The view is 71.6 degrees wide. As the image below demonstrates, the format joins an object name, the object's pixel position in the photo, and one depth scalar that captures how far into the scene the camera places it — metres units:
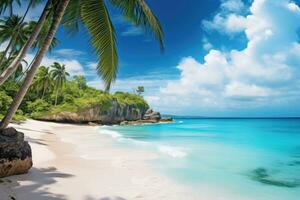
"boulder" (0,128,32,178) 4.43
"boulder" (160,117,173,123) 55.31
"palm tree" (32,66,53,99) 28.80
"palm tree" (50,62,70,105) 30.48
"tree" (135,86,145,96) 57.28
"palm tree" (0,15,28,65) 14.91
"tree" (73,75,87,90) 42.12
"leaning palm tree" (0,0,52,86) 3.77
